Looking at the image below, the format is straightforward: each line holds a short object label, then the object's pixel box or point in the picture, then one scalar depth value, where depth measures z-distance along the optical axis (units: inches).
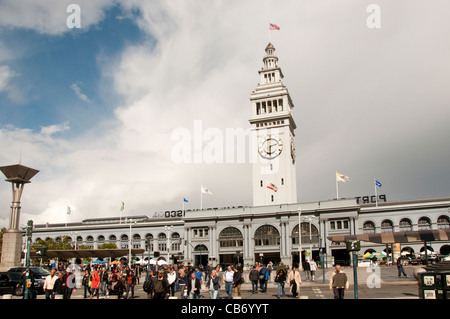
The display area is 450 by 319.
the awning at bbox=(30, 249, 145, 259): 1971.1
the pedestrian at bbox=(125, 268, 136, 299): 1016.3
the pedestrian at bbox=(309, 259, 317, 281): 1435.8
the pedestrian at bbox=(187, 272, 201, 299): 825.5
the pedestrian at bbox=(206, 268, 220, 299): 816.9
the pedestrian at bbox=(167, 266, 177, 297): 895.1
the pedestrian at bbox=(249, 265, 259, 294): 1102.4
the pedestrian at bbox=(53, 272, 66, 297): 859.4
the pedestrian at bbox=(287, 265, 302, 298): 908.0
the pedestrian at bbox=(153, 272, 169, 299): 715.4
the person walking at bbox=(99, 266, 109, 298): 1061.1
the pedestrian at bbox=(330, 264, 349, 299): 693.9
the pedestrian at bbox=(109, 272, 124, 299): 916.0
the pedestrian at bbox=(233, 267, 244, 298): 895.1
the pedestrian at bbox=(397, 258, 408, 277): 1400.0
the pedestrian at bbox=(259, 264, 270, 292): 1111.6
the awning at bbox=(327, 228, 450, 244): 1179.9
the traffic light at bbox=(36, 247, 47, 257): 1079.6
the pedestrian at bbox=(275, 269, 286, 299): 956.6
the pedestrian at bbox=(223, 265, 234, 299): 892.0
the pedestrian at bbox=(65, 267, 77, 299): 867.4
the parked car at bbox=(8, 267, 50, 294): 1205.8
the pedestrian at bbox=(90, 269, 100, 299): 969.4
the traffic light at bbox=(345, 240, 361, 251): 836.1
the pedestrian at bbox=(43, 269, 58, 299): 852.0
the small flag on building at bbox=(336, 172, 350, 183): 2828.5
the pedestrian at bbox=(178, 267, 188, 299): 892.0
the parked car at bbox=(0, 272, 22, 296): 1168.2
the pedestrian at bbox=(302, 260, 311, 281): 1402.6
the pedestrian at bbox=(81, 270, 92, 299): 1033.5
